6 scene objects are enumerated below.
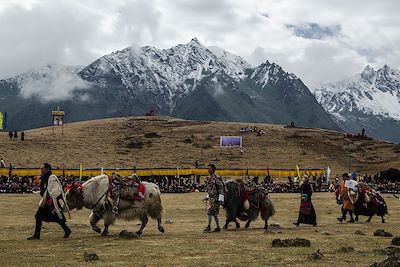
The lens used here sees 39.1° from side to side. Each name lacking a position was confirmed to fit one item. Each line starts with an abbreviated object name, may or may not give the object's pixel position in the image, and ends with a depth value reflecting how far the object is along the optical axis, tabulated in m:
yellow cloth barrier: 54.19
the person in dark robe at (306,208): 19.88
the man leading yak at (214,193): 17.69
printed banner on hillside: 90.94
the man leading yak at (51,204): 15.17
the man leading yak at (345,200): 21.88
